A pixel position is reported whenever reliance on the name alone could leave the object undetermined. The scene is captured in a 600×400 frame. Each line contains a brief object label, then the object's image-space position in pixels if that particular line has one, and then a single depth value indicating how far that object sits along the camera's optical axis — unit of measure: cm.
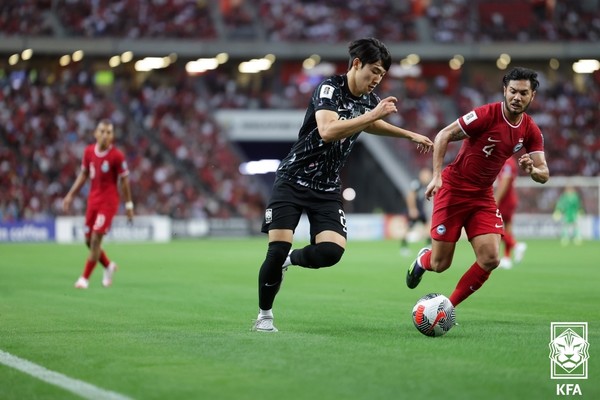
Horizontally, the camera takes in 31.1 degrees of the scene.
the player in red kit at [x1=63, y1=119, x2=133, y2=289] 1650
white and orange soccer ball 952
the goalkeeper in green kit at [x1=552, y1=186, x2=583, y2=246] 3950
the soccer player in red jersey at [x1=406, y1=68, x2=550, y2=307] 1016
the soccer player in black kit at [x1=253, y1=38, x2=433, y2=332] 948
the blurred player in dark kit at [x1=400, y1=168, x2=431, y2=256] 2956
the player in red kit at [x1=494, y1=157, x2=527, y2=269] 2116
